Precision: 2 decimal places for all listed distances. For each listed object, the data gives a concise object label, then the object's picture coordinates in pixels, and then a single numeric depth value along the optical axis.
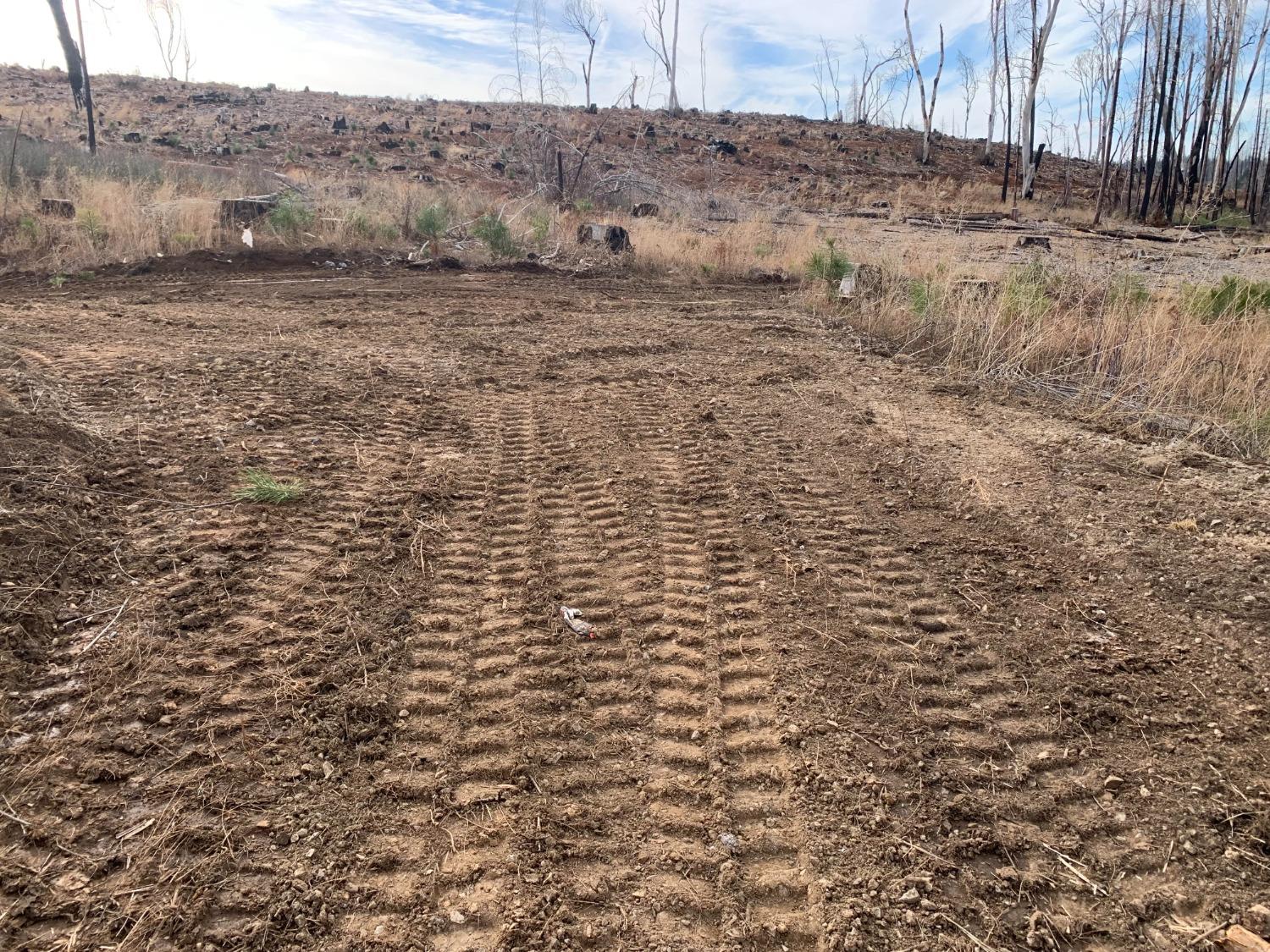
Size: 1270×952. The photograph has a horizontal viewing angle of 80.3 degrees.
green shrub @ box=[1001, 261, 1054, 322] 6.53
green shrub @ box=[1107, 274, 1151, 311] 6.70
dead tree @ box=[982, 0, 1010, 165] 29.75
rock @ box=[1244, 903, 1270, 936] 1.77
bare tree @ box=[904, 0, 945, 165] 33.03
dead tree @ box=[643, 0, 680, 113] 46.13
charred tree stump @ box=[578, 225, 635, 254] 12.24
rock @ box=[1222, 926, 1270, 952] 1.69
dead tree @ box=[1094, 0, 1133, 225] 22.42
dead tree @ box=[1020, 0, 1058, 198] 26.55
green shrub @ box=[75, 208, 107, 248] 9.70
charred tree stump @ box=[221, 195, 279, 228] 11.23
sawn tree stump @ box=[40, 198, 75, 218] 10.46
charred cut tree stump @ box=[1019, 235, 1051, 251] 14.06
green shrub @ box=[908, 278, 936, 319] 7.30
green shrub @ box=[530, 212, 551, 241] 12.26
